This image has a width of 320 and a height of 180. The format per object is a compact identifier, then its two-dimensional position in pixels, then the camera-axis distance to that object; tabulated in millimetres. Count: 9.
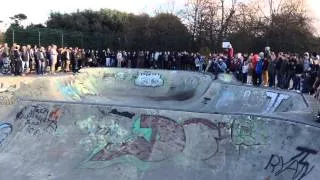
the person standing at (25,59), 14680
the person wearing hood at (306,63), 10863
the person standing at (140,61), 20312
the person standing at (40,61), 15157
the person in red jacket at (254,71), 11632
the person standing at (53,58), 15763
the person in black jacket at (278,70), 11234
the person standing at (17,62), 14413
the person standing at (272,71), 11385
